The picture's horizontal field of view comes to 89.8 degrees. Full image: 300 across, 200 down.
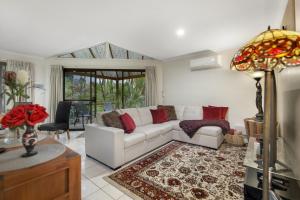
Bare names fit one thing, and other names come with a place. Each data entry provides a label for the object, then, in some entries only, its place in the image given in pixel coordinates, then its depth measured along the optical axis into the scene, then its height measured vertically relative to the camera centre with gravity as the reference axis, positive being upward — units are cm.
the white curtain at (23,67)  413 +97
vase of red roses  102 -13
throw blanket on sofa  342 -59
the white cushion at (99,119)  287 -36
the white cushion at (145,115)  378 -40
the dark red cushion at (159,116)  397 -43
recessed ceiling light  291 +135
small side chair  366 -46
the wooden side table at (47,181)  85 -51
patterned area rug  181 -110
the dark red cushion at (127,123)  287 -46
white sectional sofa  244 -74
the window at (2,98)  402 +8
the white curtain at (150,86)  525 +49
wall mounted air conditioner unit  399 +102
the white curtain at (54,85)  480 +50
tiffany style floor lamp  68 +21
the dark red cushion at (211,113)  383 -35
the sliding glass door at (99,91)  508 +33
